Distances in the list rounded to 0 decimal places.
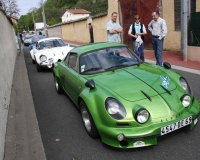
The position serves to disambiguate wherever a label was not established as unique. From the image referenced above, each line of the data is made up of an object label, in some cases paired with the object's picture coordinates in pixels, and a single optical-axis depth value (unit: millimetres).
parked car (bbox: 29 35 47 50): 18162
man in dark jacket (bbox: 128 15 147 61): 7807
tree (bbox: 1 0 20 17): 59188
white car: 8930
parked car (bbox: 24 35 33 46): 28731
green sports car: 2781
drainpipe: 8401
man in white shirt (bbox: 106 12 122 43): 7301
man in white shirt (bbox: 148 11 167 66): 7449
